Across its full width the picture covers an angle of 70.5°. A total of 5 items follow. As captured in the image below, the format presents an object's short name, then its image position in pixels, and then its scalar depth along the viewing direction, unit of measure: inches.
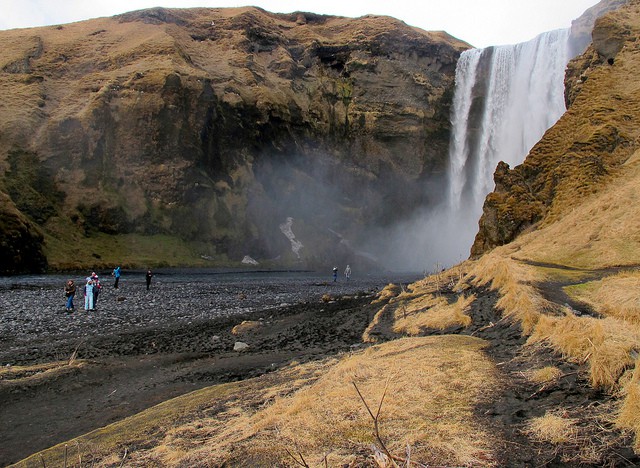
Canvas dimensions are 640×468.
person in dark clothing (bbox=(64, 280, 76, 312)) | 962.1
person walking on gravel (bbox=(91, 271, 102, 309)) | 1006.4
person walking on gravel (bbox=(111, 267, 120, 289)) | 1438.4
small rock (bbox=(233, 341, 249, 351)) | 675.7
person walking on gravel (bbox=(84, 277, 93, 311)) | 987.9
